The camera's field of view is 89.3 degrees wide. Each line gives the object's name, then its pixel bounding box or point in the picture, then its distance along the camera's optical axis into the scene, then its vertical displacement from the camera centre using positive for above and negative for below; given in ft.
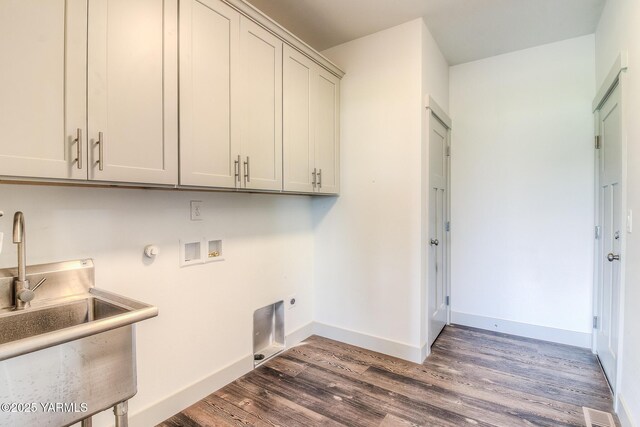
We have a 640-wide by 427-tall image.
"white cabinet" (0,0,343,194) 3.78 +1.83
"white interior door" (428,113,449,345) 9.16 -0.36
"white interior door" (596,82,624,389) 6.89 -0.45
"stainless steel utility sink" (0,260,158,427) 3.22 -1.52
